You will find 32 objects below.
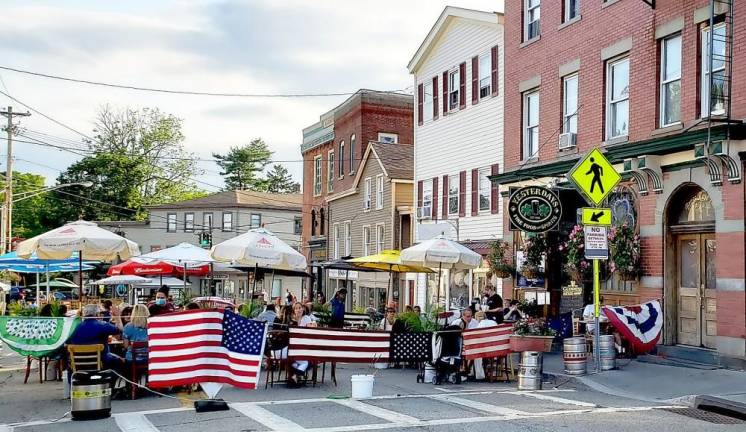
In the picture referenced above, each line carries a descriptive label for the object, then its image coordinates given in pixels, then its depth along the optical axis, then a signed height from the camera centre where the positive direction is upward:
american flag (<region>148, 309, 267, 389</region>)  12.25 -1.44
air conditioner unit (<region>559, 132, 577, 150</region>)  20.91 +2.92
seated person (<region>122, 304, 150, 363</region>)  13.73 -1.36
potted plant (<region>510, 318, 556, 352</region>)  15.45 -1.53
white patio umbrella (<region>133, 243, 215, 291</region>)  22.66 -0.11
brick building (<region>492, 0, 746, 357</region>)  15.70 +2.65
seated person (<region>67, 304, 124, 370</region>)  13.48 -1.36
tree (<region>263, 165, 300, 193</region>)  103.31 +8.82
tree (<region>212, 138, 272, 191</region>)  98.75 +10.51
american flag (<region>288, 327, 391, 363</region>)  14.09 -1.58
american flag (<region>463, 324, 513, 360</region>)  15.20 -1.61
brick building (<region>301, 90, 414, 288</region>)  43.81 +6.22
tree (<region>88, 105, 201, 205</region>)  78.06 +9.82
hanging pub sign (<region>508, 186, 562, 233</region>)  19.27 +1.07
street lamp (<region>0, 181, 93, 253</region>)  46.75 +1.18
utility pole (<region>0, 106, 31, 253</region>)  47.03 +3.55
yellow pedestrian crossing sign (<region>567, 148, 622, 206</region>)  15.36 +1.45
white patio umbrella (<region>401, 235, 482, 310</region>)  19.70 +0.00
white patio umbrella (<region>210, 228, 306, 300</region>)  19.33 +0.01
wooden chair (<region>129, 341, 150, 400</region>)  13.51 -1.84
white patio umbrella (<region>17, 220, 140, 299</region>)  18.20 +0.16
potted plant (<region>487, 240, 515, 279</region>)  23.14 -0.15
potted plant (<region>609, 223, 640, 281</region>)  18.11 +0.11
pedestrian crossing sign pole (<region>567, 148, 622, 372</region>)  15.18 +1.12
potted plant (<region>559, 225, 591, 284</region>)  19.30 -0.01
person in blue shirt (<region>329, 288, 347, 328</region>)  20.57 -1.47
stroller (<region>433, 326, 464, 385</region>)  15.14 -1.83
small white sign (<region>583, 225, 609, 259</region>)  15.12 +0.23
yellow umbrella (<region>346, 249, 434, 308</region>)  23.12 -0.27
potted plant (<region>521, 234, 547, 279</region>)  21.77 +0.00
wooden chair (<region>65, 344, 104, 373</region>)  13.24 -1.69
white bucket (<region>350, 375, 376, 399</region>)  13.17 -2.09
